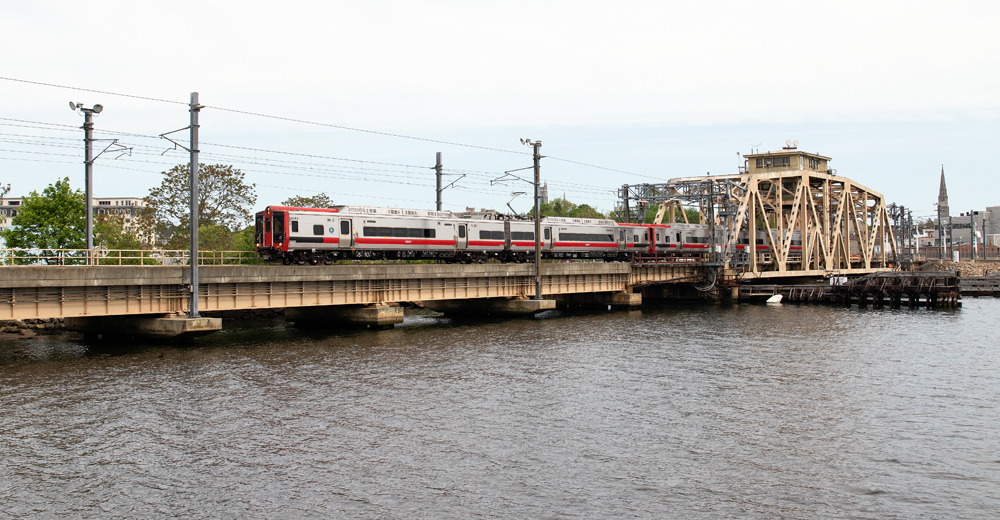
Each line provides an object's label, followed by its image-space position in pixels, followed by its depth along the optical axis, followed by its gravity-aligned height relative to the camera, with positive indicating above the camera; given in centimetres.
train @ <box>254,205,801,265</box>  4322 +148
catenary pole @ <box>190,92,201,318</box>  3328 +294
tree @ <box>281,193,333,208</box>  7256 +584
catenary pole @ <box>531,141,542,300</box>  5103 +158
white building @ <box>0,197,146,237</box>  16040 +1471
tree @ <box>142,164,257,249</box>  6700 +568
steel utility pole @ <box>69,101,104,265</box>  3400 +510
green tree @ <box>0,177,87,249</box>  5244 +321
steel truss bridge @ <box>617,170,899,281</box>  7106 +393
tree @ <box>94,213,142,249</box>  7006 +295
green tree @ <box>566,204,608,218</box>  13712 +813
